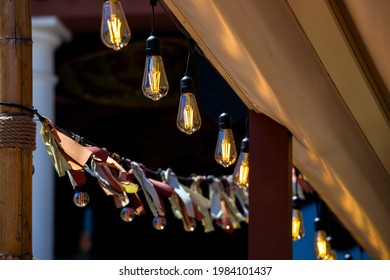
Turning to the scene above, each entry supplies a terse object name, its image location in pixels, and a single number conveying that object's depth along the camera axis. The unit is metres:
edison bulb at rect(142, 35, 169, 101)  3.96
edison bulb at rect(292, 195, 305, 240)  7.22
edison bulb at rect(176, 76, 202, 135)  4.23
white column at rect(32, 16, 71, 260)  12.38
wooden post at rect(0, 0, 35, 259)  3.53
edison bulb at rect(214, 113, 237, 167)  4.90
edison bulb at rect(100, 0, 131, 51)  3.66
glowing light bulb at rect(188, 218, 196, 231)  6.88
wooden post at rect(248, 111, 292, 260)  5.24
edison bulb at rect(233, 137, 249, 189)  5.69
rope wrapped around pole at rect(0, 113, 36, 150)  3.57
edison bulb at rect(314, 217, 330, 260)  7.73
